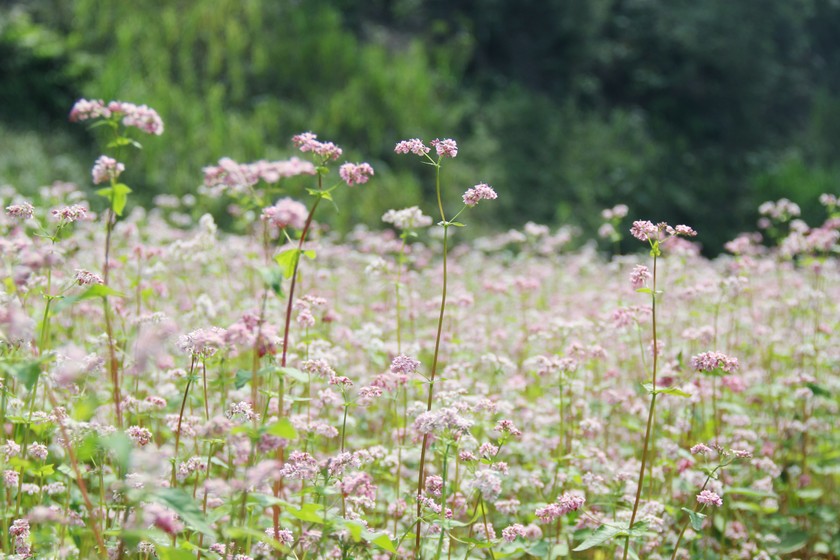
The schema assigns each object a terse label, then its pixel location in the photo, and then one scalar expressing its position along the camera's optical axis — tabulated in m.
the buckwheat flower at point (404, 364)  2.61
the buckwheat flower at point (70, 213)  2.71
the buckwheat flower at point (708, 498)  2.70
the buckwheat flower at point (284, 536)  2.45
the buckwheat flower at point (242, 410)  2.46
